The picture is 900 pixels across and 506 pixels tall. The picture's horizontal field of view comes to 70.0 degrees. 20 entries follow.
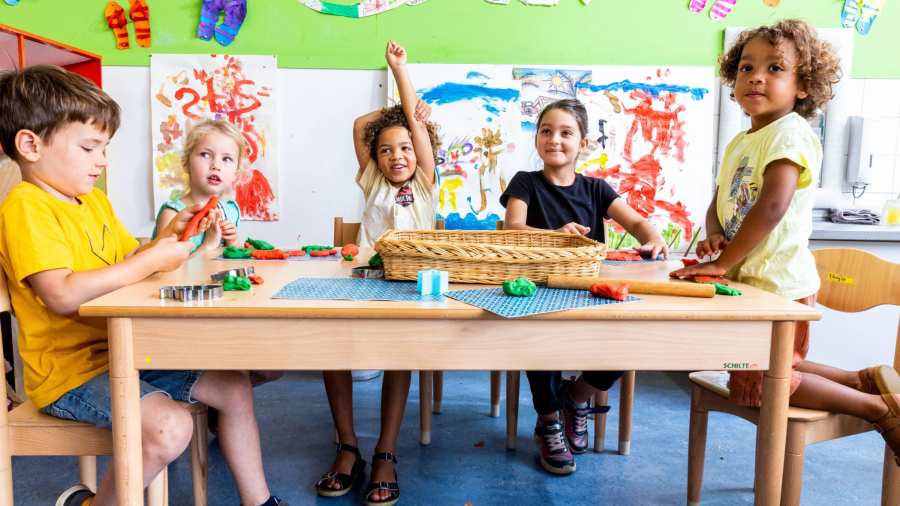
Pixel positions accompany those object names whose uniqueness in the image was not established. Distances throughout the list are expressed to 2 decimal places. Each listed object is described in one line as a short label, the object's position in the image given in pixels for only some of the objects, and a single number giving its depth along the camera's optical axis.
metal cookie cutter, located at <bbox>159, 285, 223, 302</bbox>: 1.05
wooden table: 1.02
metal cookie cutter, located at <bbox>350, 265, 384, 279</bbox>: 1.31
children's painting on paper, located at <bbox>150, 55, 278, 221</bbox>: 2.93
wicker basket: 1.17
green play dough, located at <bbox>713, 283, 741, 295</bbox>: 1.17
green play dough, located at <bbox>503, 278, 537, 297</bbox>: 1.09
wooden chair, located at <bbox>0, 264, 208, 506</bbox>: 1.12
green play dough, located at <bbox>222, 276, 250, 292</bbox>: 1.15
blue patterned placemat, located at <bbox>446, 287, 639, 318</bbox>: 1.00
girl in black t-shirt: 1.90
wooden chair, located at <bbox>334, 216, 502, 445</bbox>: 1.98
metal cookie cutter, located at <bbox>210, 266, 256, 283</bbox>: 1.22
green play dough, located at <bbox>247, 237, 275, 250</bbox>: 1.73
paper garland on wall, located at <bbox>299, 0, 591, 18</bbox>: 2.92
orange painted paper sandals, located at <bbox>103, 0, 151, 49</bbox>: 2.91
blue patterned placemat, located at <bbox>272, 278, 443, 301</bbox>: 1.10
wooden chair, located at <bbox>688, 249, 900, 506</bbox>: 1.29
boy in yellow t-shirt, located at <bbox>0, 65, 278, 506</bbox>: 1.11
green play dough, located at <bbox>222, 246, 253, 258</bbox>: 1.64
